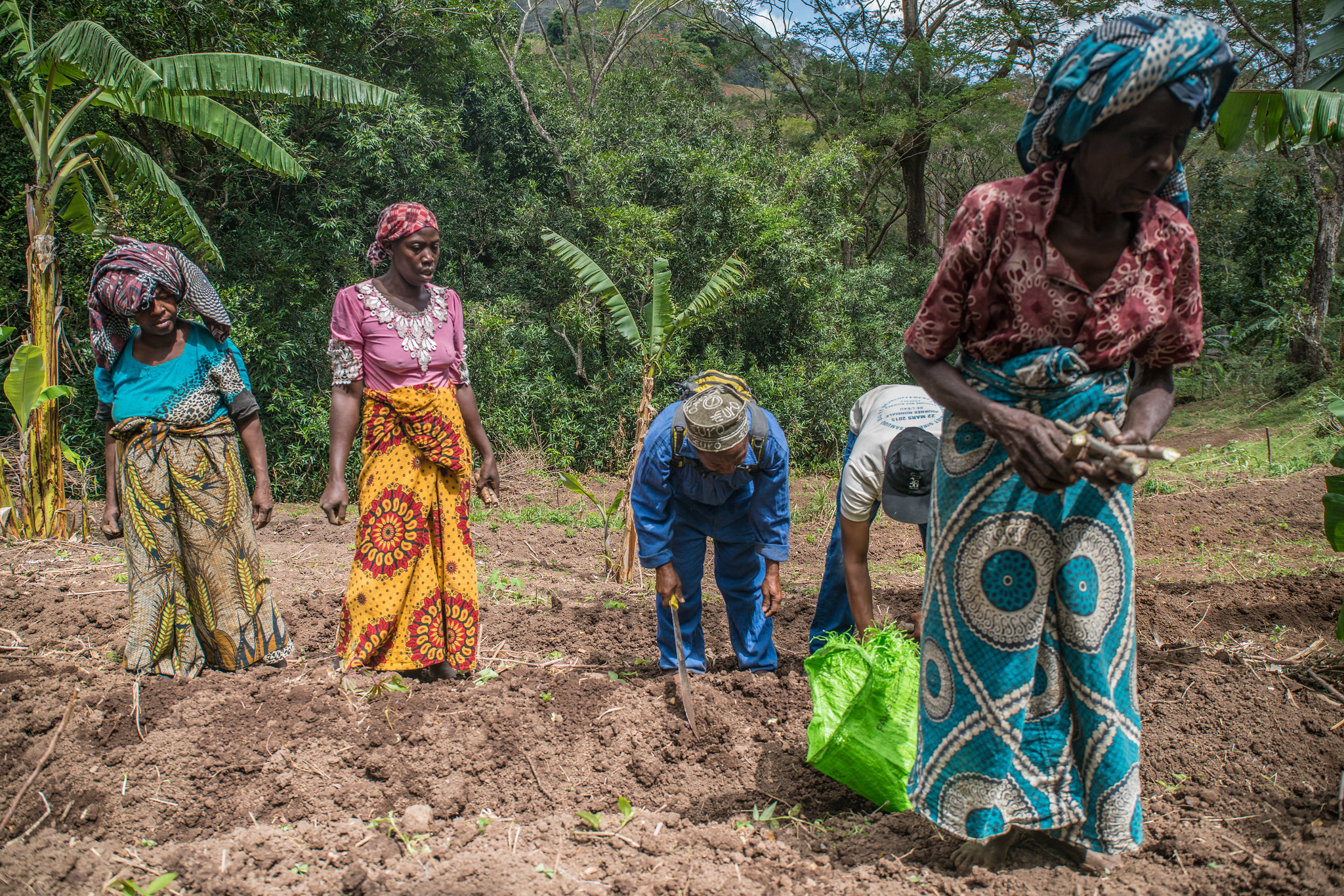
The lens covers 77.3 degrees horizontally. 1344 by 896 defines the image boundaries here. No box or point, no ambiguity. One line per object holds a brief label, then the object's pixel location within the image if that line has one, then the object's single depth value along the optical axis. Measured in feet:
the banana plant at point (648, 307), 21.74
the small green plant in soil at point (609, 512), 18.72
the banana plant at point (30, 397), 19.04
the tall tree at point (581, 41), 47.70
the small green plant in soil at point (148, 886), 6.88
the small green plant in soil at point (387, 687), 11.43
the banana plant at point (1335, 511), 10.03
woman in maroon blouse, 5.81
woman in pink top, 11.46
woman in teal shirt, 11.68
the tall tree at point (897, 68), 53.16
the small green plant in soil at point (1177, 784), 8.39
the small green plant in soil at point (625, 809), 8.54
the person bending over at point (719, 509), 10.64
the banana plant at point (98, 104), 19.76
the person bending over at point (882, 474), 10.32
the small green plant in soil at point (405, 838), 8.16
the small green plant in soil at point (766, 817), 8.63
